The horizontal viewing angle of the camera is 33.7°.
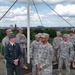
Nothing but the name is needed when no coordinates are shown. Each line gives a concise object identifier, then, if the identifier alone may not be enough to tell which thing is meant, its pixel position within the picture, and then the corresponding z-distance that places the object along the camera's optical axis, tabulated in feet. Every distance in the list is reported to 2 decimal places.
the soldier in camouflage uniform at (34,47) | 12.97
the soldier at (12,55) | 10.28
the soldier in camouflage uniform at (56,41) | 14.94
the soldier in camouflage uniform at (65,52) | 13.03
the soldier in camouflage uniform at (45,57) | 9.92
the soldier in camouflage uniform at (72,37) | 15.32
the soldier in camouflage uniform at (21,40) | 14.48
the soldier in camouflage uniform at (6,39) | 12.44
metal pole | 14.73
